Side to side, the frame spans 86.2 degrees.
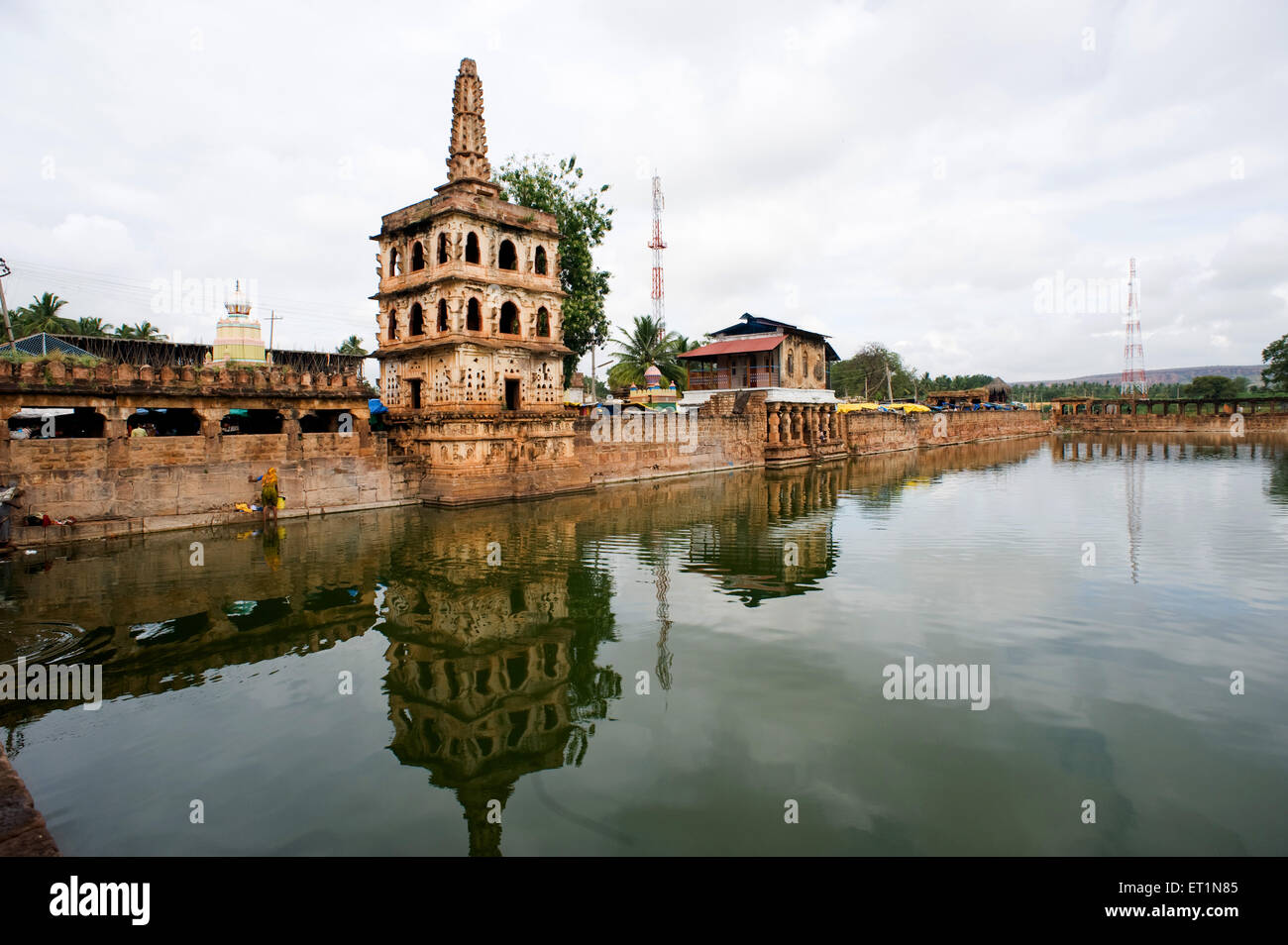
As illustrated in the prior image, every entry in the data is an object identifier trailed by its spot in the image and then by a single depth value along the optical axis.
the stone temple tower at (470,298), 25.78
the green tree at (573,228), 36.28
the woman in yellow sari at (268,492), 21.72
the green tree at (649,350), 54.53
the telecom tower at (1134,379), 96.43
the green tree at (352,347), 69.00
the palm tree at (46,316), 48.94
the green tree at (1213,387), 99.86
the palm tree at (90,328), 54.81
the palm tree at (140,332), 57.66
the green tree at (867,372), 97.62
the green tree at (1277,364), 81.07
